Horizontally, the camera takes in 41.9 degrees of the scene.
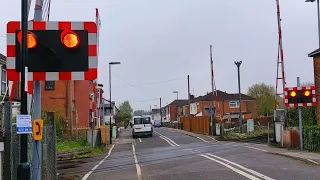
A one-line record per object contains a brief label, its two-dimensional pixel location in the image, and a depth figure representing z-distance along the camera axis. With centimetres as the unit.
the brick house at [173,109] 12769
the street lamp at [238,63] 4422
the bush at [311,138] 2120
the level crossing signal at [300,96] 2198
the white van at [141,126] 4628
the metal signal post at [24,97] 562
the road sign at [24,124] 566
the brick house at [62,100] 3359
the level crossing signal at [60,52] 589
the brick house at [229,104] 8569
